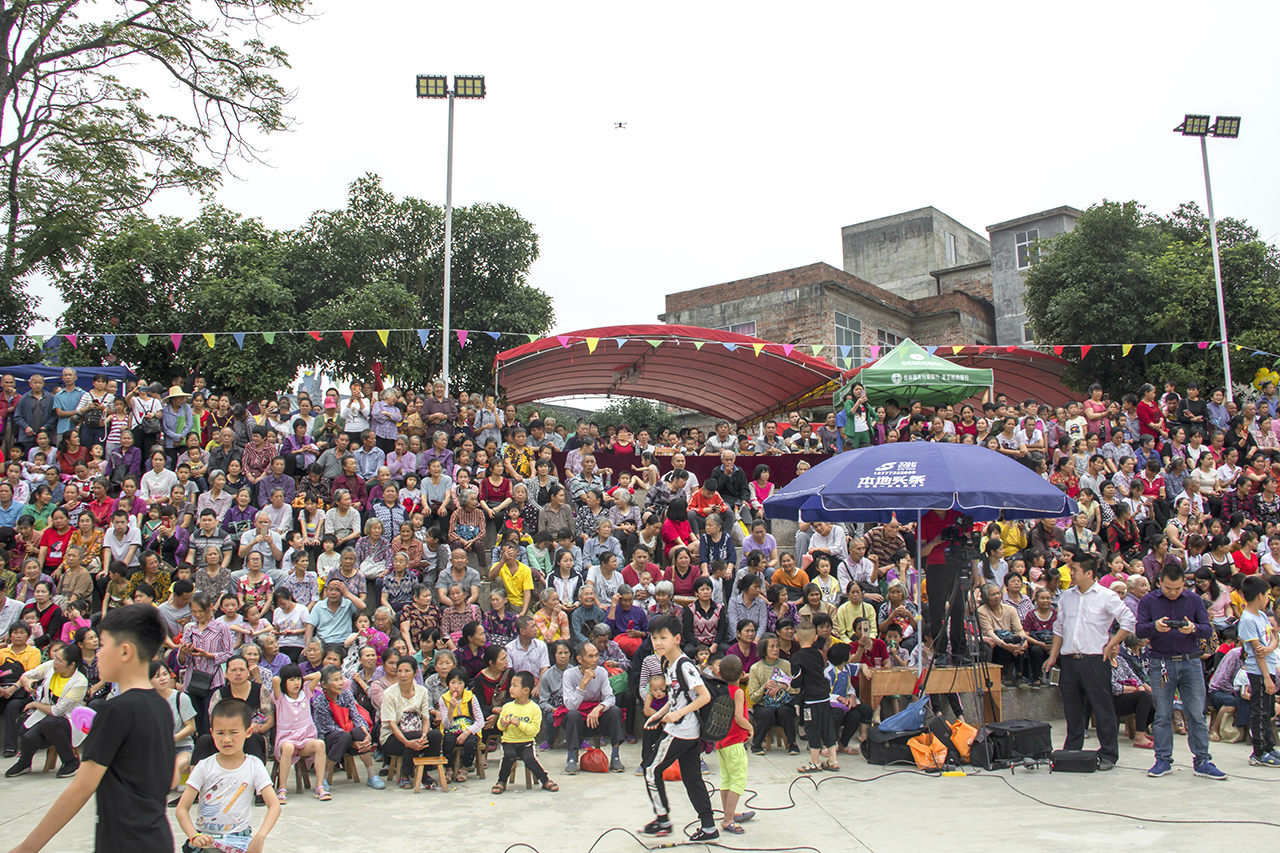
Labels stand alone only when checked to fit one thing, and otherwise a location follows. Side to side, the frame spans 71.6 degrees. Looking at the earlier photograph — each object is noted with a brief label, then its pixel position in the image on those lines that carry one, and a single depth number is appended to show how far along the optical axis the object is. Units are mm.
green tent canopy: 14969
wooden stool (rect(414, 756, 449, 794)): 7598
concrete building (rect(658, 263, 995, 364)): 31688
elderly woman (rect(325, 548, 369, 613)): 9875
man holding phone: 7328
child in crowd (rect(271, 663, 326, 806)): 7477
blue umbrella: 7586
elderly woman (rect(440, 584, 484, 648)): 9500
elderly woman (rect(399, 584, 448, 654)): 9383
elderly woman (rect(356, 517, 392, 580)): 10383
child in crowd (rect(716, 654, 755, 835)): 6094
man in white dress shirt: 7621
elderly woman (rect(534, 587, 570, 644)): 9508
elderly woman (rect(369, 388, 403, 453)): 13305
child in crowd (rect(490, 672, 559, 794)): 7504
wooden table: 8516
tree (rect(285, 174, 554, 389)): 24344
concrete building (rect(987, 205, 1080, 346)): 33531
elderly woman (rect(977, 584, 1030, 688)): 9781
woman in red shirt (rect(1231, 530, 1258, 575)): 11586
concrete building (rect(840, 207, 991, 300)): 38062
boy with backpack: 5848
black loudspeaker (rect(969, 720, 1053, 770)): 7789
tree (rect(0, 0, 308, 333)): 20141
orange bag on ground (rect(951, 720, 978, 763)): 7887
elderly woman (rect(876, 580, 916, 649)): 9445
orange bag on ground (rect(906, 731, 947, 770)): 7837
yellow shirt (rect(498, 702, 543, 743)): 7641
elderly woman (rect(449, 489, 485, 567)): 11250
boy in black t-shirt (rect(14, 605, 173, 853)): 3160
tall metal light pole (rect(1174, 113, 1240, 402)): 18688
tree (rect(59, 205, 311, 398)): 20812
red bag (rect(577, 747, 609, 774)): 8066
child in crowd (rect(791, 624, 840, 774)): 7926
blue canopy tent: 14133
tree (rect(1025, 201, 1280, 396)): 19781
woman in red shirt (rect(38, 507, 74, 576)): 10523
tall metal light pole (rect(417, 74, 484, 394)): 15711
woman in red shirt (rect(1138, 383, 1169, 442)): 15242
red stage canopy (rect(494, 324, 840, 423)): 15844
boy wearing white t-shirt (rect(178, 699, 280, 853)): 4516
